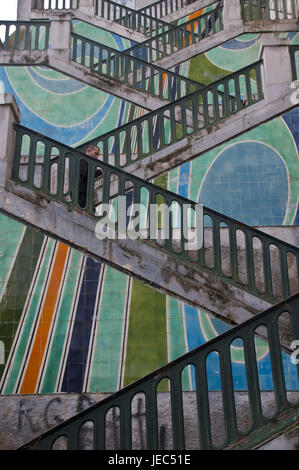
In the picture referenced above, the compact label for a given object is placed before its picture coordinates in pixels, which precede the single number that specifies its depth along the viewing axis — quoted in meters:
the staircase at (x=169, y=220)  5.34
